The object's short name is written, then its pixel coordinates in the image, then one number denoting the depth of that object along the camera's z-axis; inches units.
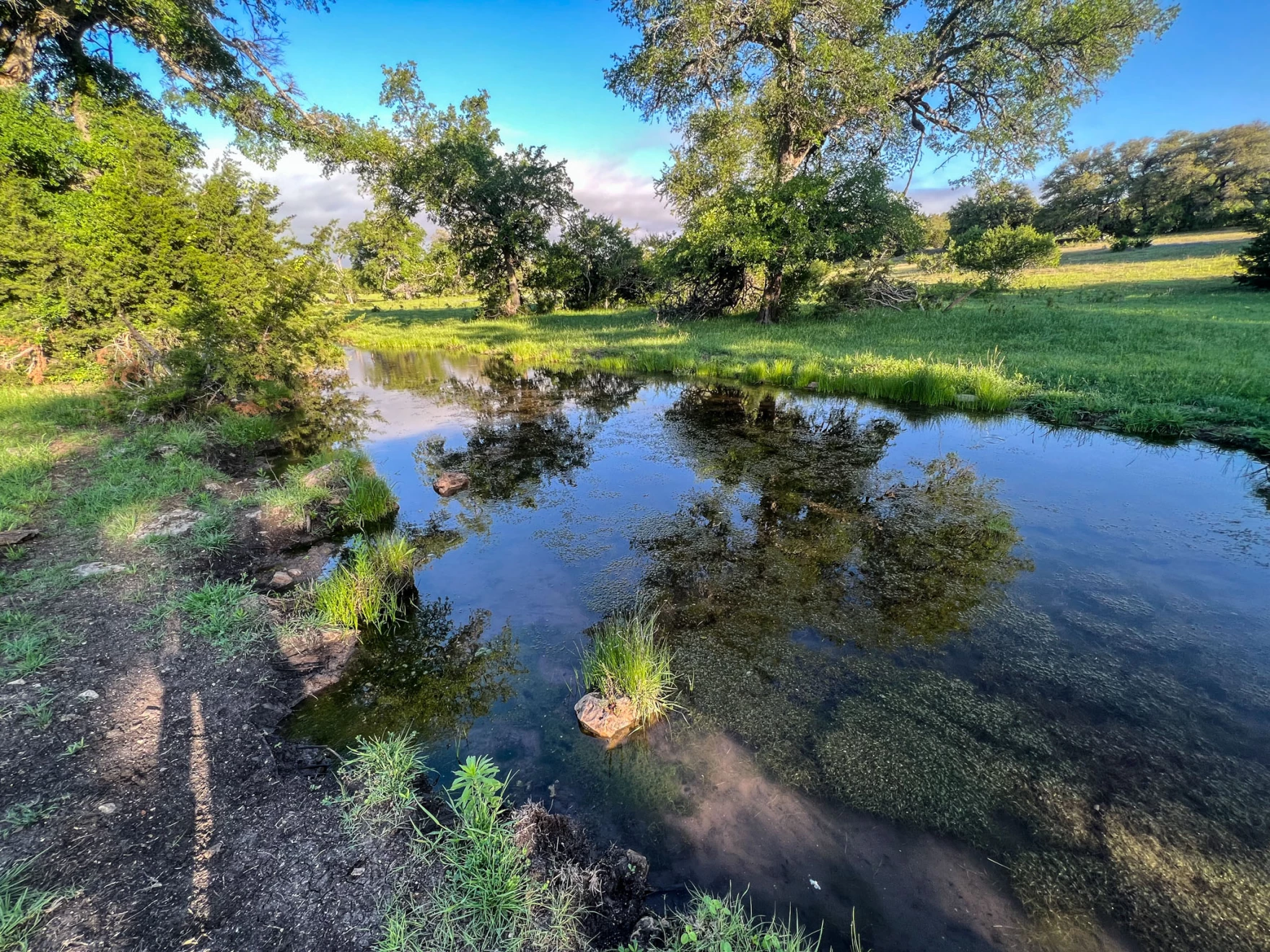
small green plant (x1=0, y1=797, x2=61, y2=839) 85.8
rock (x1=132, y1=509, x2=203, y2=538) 197.0
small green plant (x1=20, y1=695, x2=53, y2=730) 107.8
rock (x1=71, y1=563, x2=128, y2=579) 164.7
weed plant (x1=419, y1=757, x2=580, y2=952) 76.0
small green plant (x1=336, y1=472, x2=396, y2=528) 233.9
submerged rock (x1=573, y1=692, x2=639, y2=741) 123.0
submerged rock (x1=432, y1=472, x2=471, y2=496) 272.7
